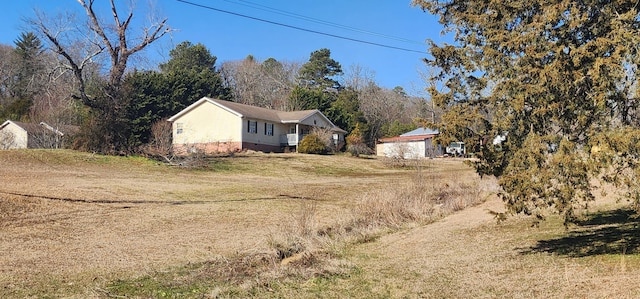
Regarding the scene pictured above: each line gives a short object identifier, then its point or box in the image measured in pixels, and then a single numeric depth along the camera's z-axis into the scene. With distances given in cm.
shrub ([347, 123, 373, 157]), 4800
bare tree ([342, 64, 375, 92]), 8194
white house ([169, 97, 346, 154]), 4559
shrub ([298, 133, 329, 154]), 4534
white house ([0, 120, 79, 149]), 3953
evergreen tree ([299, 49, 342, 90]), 7825
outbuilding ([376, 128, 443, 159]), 4364
